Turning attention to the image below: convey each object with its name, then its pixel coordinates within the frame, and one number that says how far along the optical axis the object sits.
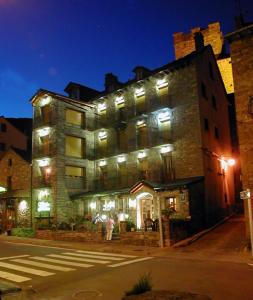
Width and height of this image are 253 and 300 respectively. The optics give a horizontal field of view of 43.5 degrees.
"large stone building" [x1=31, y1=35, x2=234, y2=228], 23.81
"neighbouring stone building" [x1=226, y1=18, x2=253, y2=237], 15.78
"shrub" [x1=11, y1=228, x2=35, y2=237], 26.91
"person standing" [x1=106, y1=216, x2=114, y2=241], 21.25
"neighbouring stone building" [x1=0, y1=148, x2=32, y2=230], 31.28
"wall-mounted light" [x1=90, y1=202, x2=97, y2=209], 28.36
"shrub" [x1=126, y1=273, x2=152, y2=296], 7.07
